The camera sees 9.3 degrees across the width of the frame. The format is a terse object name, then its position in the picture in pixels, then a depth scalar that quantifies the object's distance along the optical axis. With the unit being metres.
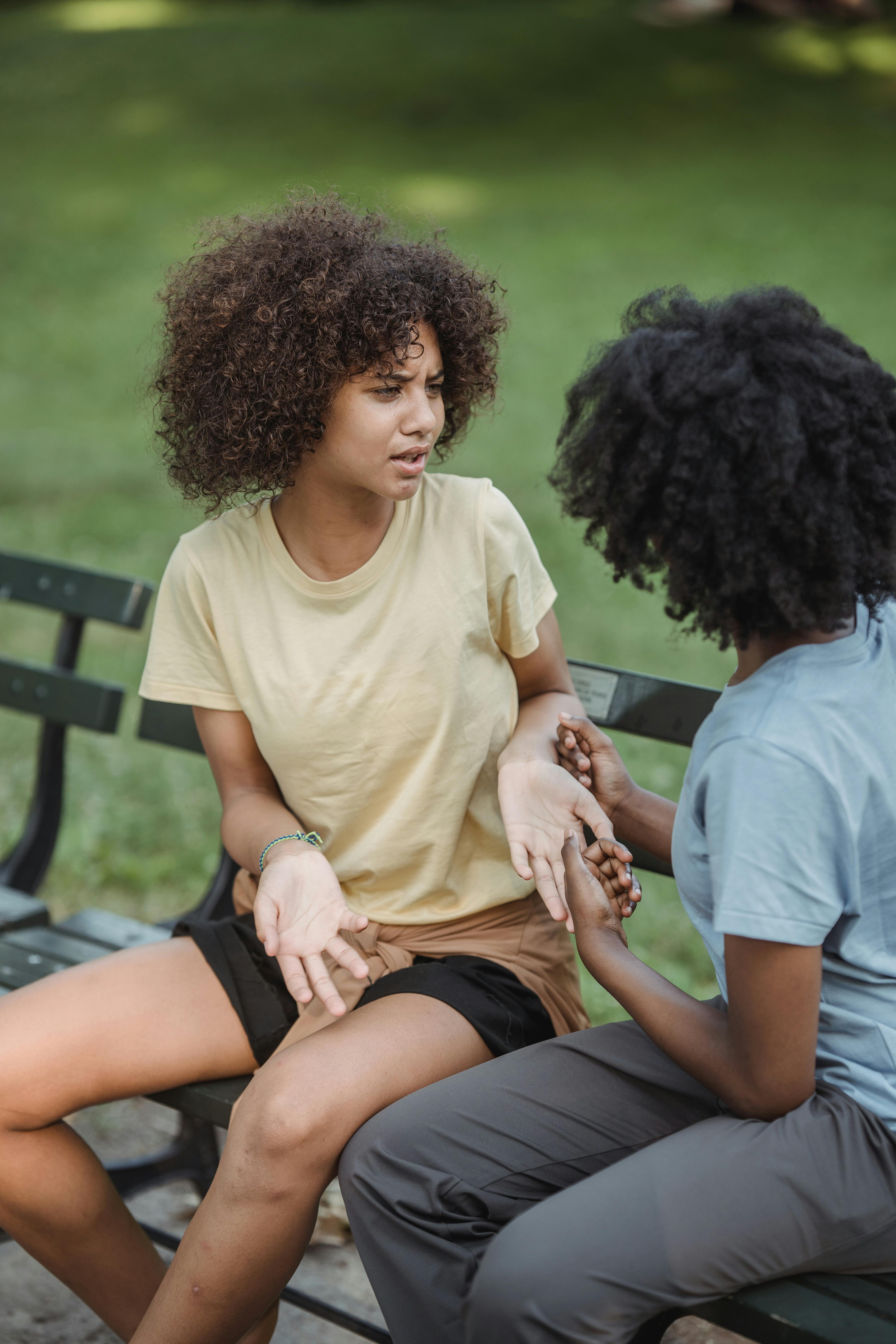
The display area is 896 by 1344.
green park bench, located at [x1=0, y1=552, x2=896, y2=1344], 5.70
